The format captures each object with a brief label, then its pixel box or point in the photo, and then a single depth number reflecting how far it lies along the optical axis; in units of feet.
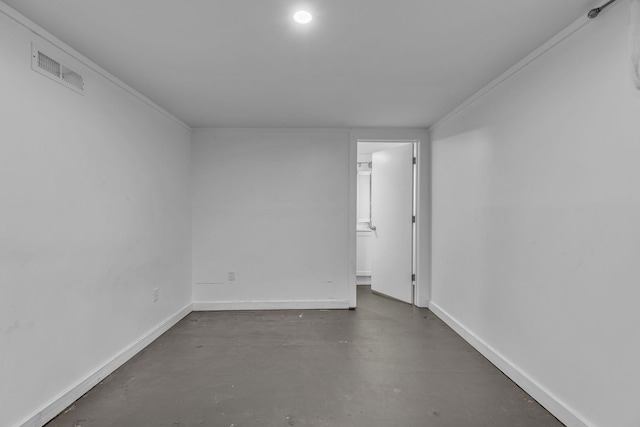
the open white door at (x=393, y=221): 12.87
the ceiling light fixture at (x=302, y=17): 5.04
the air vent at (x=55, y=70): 5.51
